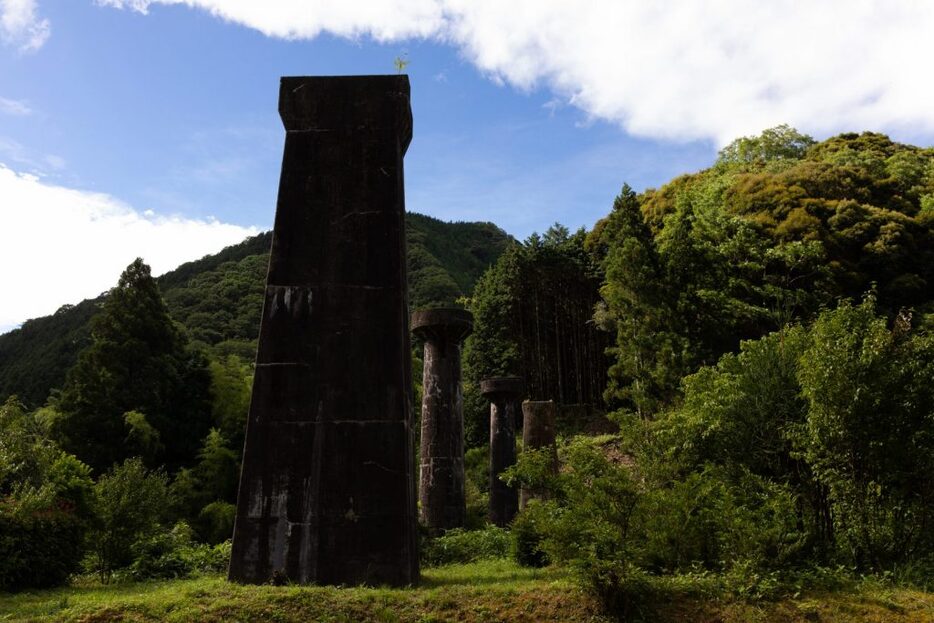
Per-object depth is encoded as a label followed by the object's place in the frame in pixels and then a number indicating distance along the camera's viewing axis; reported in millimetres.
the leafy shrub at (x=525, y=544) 11484
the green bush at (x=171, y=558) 12399
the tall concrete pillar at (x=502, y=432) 19969
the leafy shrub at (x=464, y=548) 13586
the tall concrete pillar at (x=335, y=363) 8352
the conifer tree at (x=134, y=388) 28672
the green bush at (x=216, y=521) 24469
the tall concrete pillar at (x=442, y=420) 17344
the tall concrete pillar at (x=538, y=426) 17844
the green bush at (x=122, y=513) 12211
